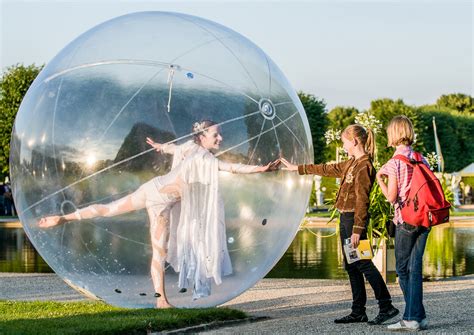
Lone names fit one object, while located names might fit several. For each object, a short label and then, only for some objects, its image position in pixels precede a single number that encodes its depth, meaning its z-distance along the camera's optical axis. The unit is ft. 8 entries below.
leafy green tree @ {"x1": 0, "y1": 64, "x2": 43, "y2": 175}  130.31
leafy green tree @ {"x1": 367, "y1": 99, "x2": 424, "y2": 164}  232.12
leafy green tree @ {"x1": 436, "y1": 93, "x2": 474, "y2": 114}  404.57
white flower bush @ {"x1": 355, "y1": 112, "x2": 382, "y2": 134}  45.78
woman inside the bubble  26.78
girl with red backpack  27.25
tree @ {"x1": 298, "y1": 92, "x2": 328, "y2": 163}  198.08
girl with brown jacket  28.45
